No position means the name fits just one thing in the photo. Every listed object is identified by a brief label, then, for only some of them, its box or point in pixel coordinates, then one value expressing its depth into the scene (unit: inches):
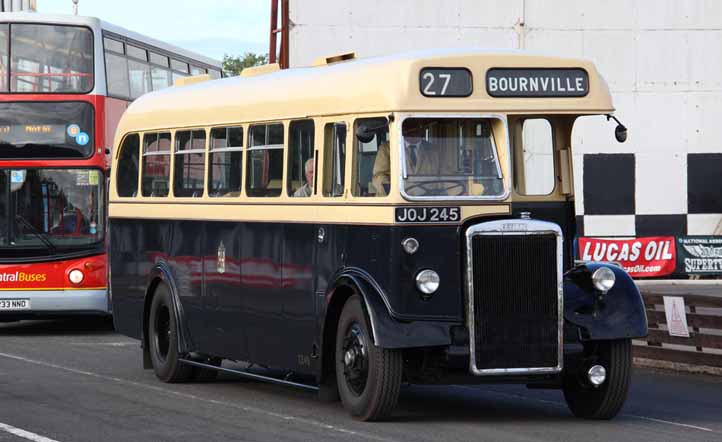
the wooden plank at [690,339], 709.9
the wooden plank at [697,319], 709.3
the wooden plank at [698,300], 716.7
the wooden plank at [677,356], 707.4
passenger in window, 538.3
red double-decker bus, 911.0
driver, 492.1
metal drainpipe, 1270.9
